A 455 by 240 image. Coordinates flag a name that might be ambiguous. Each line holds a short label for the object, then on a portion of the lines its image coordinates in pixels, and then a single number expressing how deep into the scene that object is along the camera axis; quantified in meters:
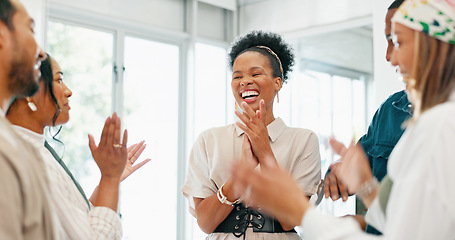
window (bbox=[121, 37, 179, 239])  4.66
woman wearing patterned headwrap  0.93
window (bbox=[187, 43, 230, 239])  5.18
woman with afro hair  2.01
